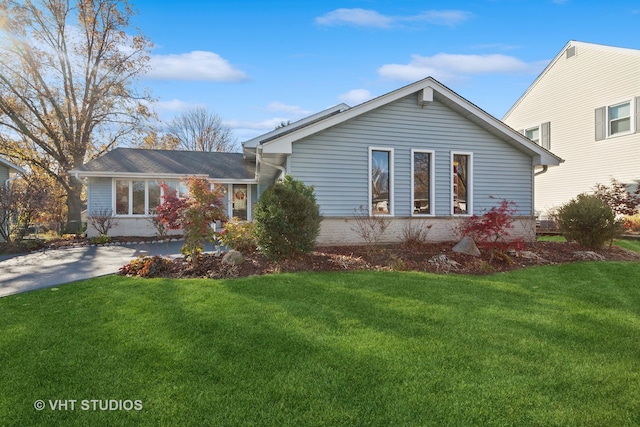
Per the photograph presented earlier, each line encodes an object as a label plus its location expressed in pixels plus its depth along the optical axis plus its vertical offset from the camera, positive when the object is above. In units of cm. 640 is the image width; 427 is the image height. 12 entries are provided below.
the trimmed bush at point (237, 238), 870 -55
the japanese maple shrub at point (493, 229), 785 -32
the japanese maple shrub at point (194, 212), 721 +8
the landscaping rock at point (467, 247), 852 -76
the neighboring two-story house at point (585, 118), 1427 +459
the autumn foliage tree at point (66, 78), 1916 +793
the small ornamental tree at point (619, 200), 1105 +54
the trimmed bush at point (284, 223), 727 -15
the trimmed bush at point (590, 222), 919 -14
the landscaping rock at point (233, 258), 725 -89
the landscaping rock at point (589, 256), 837 -94
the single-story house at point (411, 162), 971 +163
